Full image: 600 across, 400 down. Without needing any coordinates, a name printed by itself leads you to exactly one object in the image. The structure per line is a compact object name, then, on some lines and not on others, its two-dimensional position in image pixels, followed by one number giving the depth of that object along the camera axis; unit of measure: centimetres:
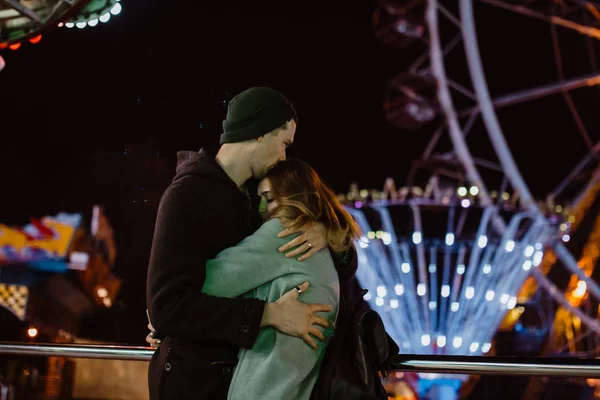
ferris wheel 1439
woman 208
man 209
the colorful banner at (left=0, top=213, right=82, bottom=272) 2369
